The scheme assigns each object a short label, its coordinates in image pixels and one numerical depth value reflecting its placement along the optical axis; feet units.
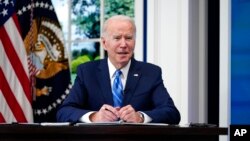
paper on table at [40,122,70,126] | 9.09
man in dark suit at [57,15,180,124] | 11.76
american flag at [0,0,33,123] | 17.41
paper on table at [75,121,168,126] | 9.12
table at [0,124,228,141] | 8.81
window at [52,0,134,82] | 18.46
